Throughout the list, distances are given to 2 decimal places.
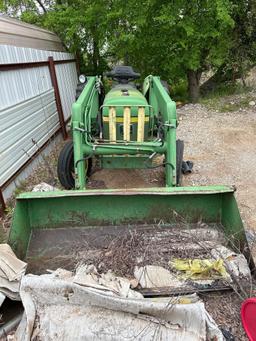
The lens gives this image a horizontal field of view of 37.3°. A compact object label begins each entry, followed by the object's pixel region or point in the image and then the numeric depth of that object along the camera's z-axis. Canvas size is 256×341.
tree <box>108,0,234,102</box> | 8.48
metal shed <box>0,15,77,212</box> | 4.85
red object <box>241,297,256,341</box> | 2.00
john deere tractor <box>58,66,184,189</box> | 3.98
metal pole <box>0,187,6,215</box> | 4.32
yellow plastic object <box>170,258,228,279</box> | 2.82
